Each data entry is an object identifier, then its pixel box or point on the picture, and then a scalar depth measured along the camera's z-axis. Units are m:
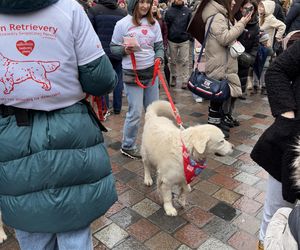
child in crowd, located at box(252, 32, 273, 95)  5.83
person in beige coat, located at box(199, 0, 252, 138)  3.81
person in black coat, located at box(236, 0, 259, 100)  4.26
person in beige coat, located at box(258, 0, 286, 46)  6.13
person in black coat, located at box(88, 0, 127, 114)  4.67
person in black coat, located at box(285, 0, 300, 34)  5.57
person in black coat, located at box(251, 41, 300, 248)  1.50
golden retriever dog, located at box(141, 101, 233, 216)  2.58
